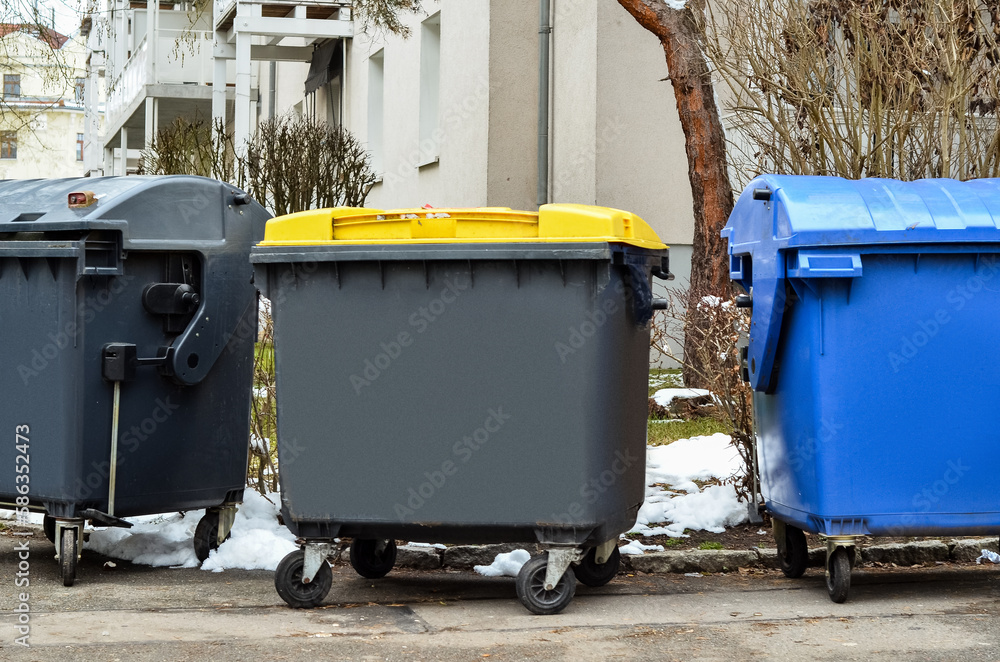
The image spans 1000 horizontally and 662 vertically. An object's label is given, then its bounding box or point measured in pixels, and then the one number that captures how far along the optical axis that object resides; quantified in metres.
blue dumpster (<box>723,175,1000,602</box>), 4.21
